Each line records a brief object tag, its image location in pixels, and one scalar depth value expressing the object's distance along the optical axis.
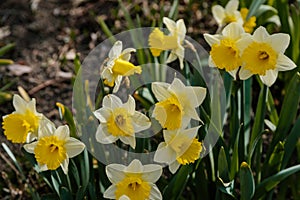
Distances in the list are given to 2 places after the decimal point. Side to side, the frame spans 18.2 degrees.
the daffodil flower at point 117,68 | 1.20
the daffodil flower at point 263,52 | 1.20
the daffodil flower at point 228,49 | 1.21
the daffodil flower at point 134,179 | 1.19
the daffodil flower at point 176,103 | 1.17
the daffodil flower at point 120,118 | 1.19
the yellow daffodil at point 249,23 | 1.44
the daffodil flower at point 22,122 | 1.23
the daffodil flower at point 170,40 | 1.31
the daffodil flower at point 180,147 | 1.18
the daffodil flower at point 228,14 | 1.41
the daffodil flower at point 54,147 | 1.21
